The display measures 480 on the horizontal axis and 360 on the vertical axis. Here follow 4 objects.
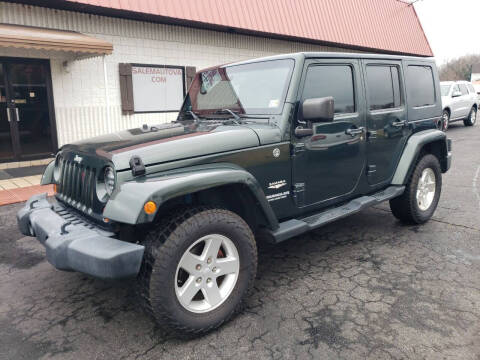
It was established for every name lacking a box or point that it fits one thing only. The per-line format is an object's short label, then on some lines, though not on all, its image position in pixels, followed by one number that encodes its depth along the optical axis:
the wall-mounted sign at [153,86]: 9.89
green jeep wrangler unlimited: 2.35
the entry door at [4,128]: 8.30
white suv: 15.08
